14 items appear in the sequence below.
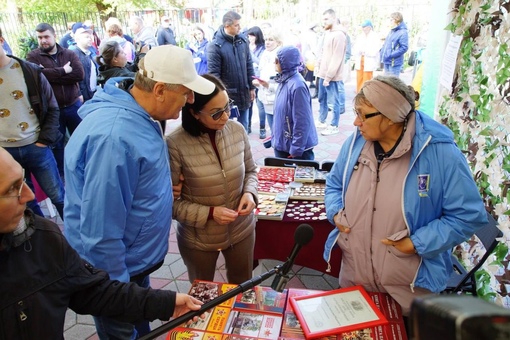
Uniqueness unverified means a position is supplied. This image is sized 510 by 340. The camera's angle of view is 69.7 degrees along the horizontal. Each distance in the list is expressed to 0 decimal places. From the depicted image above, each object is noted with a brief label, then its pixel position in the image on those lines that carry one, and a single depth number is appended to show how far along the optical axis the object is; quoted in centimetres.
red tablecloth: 271
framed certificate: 155
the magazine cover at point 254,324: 156
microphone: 130
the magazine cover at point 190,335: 154
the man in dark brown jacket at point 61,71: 468
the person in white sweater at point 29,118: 314
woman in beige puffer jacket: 215
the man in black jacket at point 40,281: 108
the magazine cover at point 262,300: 172
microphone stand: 108
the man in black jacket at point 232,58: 546
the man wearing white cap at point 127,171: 154
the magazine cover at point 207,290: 178
